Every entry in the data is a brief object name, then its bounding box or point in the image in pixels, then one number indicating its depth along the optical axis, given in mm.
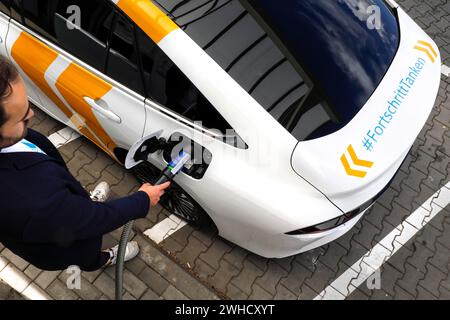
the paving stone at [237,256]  3289
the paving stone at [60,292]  3070
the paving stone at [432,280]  3305
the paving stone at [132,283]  3135
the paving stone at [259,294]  3168
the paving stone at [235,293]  3158
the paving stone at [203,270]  3230
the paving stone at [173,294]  3139
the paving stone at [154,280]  3162
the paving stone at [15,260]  3145
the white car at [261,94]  2385
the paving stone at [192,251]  3291
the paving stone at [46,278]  3093
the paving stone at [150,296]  3122
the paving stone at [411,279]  3297
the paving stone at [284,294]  3188
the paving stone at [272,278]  3209
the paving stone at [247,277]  3197
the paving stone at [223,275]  3203
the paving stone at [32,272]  3113
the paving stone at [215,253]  3287
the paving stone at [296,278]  3230
